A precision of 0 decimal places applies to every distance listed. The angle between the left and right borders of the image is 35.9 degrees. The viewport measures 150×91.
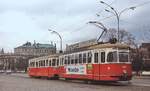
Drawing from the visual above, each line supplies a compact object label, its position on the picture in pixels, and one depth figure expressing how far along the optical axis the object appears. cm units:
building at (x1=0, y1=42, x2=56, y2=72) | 8718
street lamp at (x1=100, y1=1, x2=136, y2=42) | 2778
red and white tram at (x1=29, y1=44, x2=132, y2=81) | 1657
